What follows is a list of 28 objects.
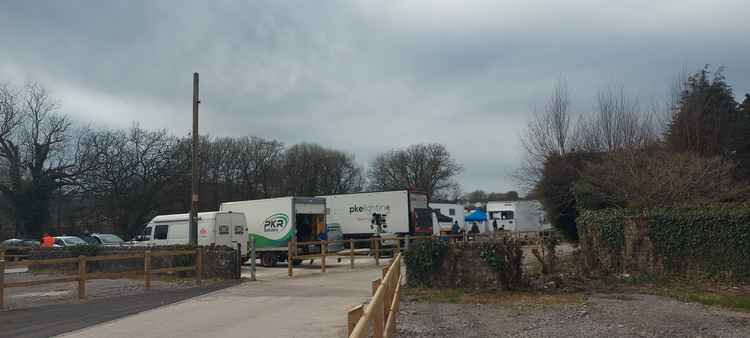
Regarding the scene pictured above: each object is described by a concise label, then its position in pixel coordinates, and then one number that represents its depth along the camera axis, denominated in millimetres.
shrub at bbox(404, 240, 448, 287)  14086
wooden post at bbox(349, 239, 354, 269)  22266
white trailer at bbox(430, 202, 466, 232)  54812
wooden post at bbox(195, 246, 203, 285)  16641
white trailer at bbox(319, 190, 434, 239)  31266
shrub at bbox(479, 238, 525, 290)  13133
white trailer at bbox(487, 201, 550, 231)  54075
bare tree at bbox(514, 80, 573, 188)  27391
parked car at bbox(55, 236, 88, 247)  33019
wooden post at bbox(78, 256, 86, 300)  13141
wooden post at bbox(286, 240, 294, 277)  19500
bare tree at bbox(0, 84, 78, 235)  44812
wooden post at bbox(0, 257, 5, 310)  11891
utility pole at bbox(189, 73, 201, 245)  20000
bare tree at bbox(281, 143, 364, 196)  71750
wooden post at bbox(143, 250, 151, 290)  15023
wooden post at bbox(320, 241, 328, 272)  20703
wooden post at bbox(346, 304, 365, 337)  3533
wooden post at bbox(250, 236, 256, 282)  17906
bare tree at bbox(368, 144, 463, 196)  79875
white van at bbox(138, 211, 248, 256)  24438
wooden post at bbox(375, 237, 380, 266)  23578
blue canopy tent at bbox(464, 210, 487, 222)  44425
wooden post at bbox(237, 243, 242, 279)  17703
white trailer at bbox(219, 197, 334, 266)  25828
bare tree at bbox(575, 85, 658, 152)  24453
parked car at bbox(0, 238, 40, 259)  37747
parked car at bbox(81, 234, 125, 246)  34844
